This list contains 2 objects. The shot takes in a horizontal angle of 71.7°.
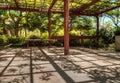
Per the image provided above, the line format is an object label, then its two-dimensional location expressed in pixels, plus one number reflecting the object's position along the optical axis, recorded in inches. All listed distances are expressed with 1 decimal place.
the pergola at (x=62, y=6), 186.2
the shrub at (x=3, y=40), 246.1
